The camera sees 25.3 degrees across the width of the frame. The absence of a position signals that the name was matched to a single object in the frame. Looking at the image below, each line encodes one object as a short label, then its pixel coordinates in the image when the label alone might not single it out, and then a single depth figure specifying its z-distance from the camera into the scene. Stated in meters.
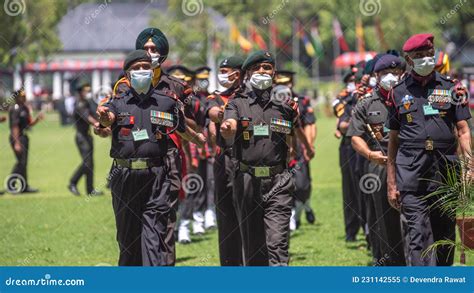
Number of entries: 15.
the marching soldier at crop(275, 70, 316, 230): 13.95
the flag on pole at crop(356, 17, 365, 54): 69.50
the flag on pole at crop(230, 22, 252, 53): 55.16
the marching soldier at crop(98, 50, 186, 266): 9.17
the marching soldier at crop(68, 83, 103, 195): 20.83
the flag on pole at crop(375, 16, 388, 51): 52.54
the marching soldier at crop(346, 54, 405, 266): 10.38
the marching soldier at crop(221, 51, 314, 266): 9.56
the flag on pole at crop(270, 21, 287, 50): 67.38
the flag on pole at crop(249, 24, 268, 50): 60.72
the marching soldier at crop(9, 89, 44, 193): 20.53
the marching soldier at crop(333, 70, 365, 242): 13.48
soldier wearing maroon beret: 8.95
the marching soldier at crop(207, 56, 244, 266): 10.87
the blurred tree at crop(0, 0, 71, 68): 34.51
